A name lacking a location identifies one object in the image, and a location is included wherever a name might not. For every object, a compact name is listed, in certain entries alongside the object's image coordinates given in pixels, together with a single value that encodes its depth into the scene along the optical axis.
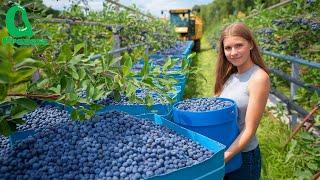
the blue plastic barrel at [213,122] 1.66
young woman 2.04
